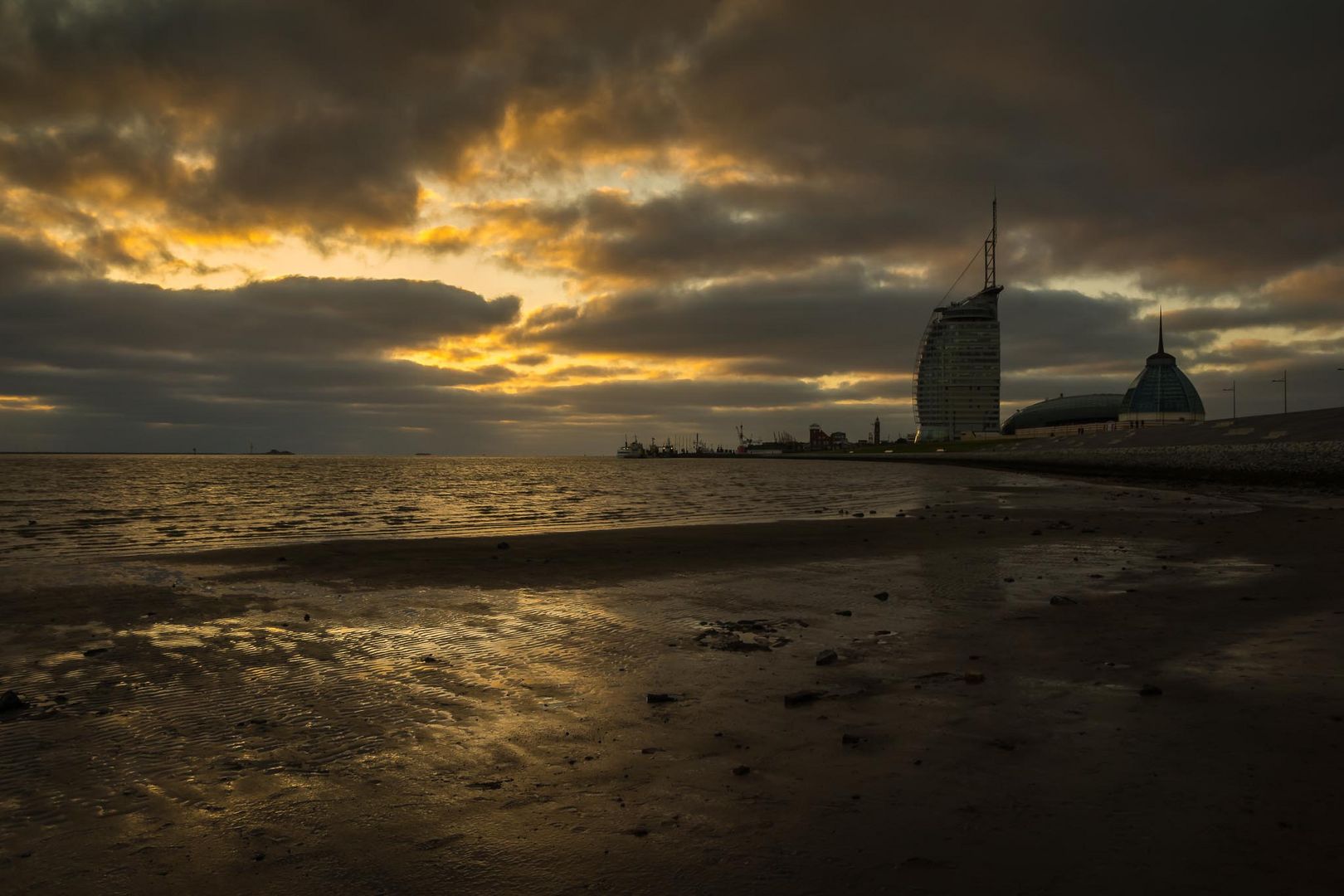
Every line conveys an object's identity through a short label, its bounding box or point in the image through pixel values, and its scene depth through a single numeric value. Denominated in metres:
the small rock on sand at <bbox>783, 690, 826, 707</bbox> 7.94
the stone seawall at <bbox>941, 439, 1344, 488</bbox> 50.38
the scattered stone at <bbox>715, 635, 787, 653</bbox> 10.41
